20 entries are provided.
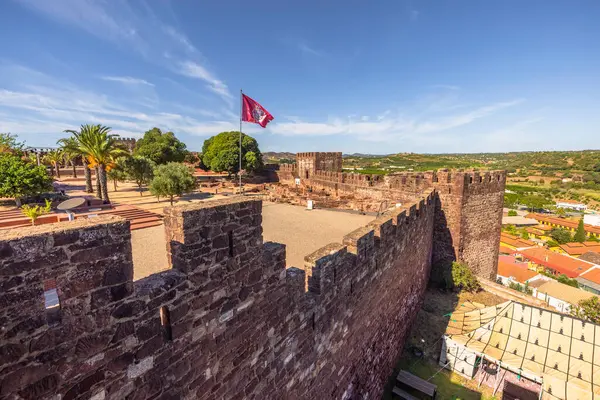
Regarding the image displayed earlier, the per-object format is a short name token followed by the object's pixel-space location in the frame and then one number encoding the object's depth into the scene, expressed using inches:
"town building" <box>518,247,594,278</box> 1534.3
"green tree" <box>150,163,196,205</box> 858.1
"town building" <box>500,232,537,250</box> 2012.8
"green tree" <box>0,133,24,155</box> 1164.7
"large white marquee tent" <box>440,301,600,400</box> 322.0
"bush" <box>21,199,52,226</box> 489.9
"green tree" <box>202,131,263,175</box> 1683.1
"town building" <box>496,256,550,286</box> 1251.2
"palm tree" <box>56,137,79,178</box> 879.4
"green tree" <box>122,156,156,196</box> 1146.0
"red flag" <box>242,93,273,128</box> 521.7
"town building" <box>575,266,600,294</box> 1357.0
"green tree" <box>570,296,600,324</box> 548.4
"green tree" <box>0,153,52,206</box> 699.4
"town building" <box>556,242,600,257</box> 1936.5
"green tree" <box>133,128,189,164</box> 1598.2
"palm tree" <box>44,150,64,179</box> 1390.3
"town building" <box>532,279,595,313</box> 950.4
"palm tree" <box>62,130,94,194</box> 879.6
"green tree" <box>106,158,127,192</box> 1130.7
